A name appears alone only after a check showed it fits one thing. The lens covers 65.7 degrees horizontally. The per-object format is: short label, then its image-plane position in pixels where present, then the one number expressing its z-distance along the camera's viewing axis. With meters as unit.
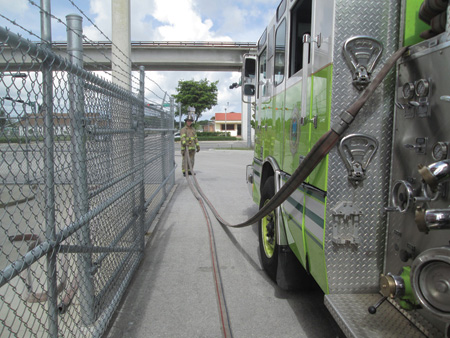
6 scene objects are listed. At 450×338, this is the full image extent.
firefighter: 9.94
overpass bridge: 27.81
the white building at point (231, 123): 76.81
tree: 47.88
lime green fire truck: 1.90
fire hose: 2.24
